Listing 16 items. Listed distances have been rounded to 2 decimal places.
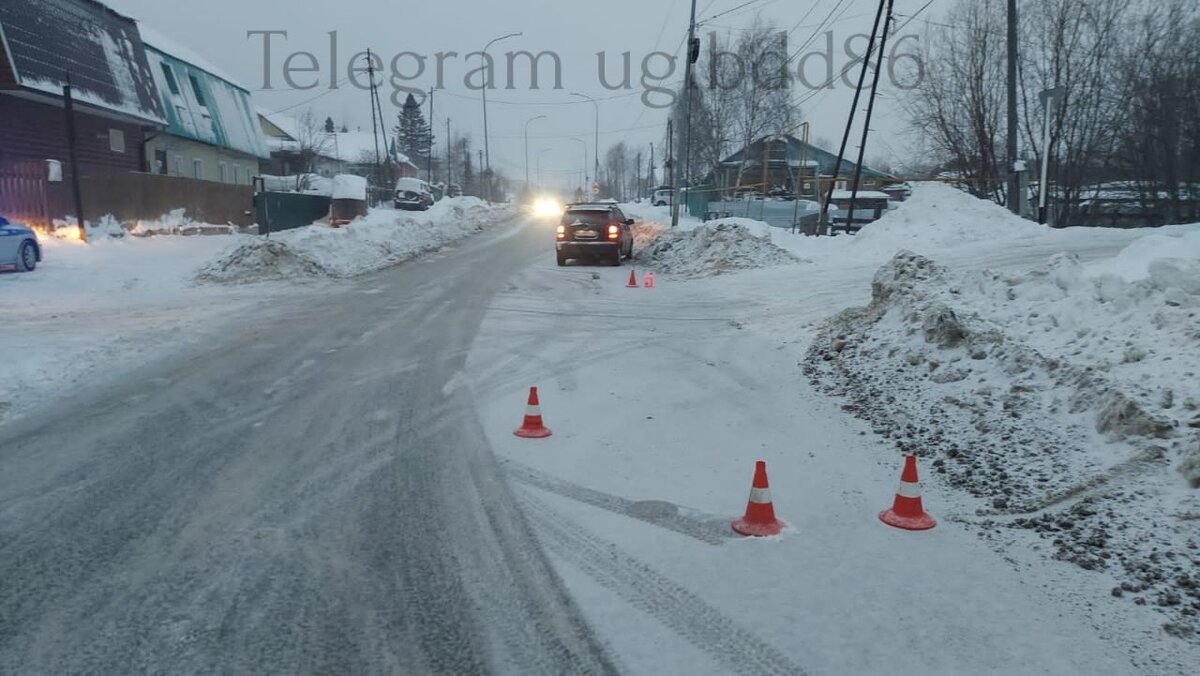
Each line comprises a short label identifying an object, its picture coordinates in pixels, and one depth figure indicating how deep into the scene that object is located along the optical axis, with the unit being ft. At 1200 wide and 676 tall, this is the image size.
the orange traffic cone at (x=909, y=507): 16.47
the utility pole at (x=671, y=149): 197.64
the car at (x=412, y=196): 173.58
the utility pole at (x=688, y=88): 90.79
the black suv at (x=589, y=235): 71.72
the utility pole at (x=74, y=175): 65.90
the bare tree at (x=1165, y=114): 85.05
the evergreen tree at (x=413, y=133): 399.44
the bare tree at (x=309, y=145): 213.87
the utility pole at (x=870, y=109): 63.28
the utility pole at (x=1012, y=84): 63.41
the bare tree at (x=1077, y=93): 86.63
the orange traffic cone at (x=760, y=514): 16.02
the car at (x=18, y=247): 52.54
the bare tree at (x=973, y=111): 87.15
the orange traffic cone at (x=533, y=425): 22.48
